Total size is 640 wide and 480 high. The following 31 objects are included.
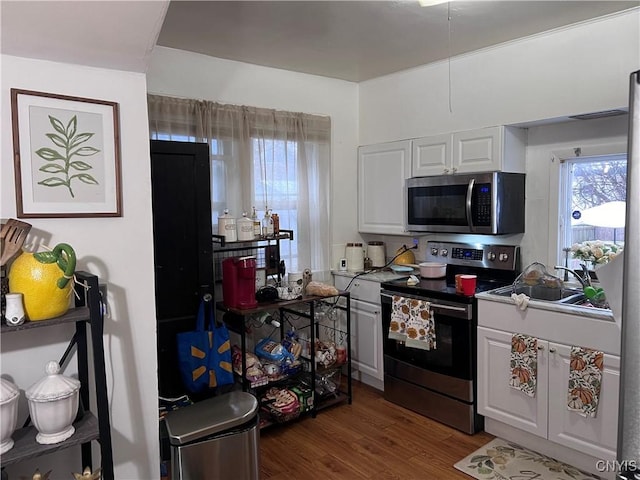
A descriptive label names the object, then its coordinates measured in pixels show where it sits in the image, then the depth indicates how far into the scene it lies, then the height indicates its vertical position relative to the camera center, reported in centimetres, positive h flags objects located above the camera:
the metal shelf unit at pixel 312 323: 289 -82
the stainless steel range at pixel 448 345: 292 -89
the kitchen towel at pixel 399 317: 319 -74
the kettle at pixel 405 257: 390 -39
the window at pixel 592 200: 287 +6
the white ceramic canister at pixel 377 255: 401 -38
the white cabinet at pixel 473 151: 307 +41
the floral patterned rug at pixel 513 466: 250 -144
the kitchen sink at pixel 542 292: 285 -52
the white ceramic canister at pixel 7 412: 129 -56
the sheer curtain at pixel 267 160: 310 +40
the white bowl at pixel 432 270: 341 -44
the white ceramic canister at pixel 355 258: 395 -39
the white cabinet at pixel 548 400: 235 -108
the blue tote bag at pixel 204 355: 262 -81
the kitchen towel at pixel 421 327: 306 -77
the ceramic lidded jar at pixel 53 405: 134 -55
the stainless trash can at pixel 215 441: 198 -100
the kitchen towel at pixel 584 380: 236 -89
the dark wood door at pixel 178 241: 251 -15
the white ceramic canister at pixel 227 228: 300 -9
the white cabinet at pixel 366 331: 353 -93
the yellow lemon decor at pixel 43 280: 137 -19
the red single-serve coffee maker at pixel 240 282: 288 -43
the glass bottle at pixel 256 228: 315 -10
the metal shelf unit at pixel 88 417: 134 -65
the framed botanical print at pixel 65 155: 154 +21
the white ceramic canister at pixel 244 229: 305 -10
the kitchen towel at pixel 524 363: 262 -88
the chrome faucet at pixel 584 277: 273 -42
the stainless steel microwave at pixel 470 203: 305 +5
